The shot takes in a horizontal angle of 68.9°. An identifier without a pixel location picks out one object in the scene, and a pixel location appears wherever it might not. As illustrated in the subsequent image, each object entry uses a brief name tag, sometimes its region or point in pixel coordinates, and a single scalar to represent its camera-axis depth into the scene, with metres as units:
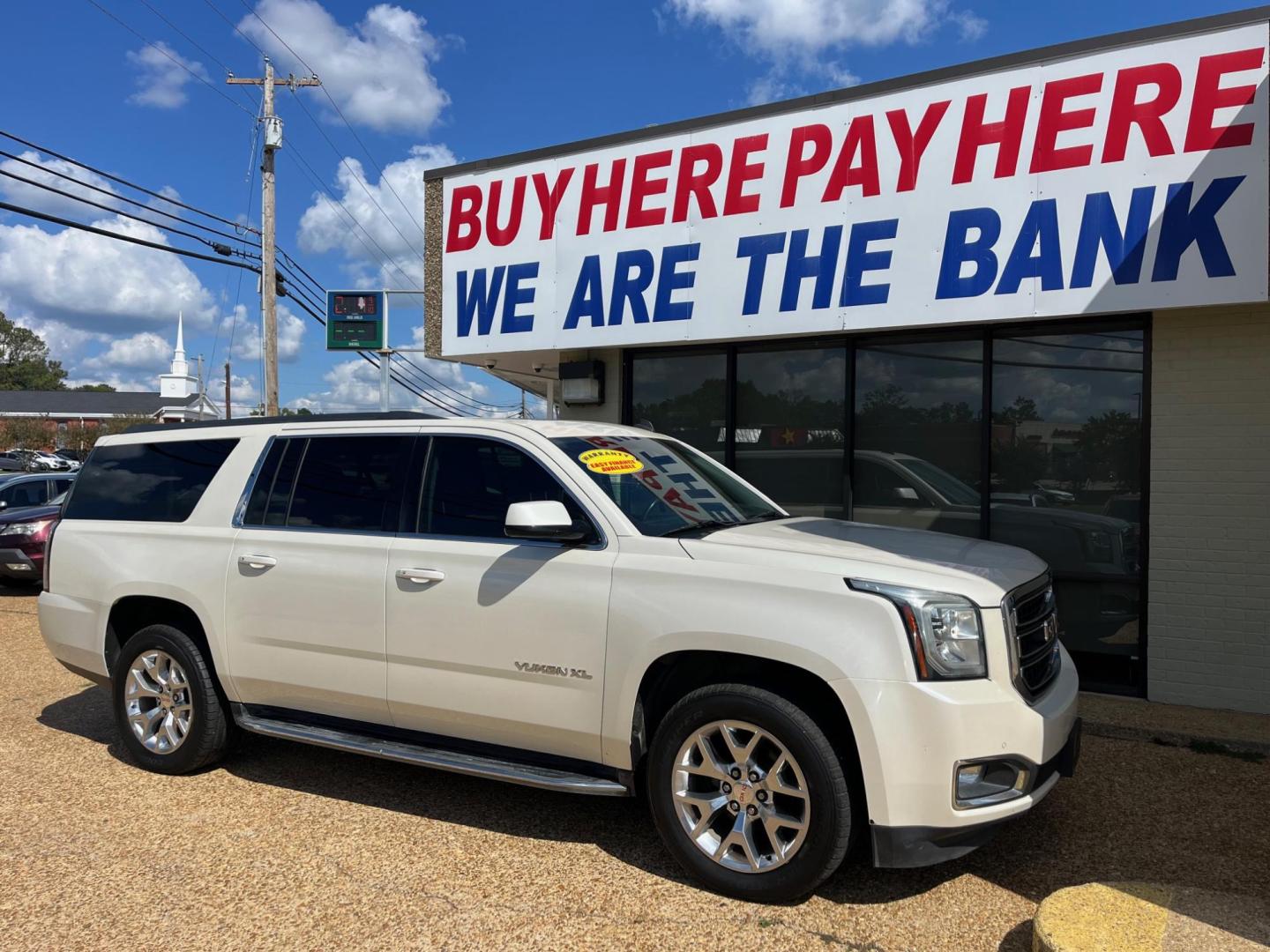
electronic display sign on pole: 22.02
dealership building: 6.07
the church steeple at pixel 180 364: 84.88
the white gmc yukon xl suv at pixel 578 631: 3.31
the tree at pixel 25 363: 98.44
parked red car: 11.07
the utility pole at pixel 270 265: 21.11
